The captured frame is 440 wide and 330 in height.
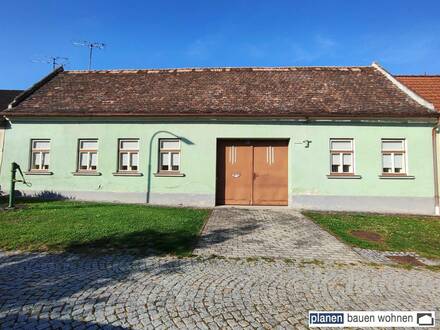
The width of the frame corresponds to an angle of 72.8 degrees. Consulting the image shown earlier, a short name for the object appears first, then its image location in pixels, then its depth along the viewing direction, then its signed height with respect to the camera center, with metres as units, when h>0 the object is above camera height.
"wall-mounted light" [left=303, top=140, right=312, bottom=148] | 12.85 +1.57
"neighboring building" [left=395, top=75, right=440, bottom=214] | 14.69 +5.03
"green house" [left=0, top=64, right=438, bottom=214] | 12.63 +1.43
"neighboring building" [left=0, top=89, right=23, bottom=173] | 14.06 +4.78
